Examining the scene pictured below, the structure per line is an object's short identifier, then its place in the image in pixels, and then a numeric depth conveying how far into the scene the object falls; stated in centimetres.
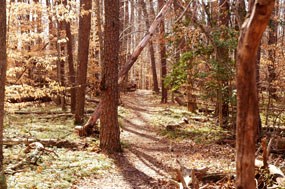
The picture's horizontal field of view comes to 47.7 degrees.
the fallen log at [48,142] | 941
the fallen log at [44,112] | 1590
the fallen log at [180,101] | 2161
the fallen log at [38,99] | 1972
